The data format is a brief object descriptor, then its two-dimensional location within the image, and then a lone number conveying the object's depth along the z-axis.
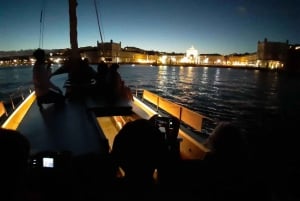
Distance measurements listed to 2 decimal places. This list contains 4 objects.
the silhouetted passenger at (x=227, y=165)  2.56
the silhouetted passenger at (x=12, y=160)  1.15
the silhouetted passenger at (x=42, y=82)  5.74
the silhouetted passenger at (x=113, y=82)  7.65
